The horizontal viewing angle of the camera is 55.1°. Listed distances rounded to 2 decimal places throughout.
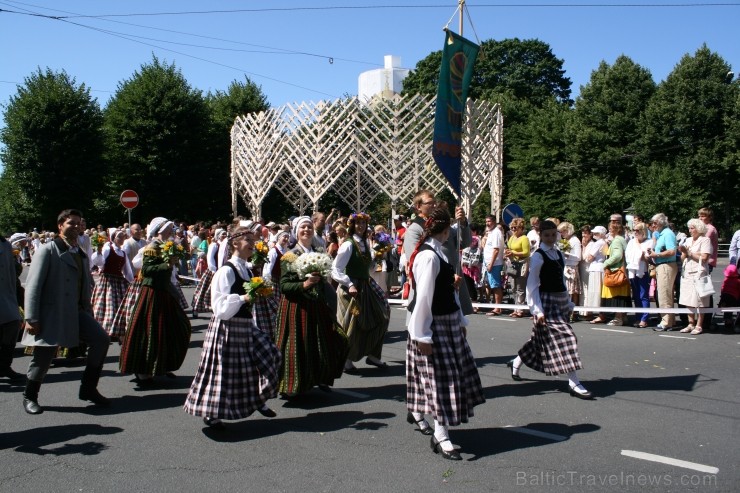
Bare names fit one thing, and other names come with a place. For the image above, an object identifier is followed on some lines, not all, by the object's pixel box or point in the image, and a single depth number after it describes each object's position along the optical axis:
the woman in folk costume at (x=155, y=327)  7.55
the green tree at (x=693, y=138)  34.56
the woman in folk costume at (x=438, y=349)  5.19
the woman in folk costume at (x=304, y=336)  6.71
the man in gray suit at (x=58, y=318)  6.50
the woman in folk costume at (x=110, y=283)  9.70
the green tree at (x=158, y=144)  35.84
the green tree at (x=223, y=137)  38.00
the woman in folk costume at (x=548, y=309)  6.96
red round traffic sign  22.27
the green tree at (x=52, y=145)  33.81
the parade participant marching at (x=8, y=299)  7.36
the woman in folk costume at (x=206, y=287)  12.57
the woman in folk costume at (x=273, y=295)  7.90
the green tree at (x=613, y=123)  38.03
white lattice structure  22.03
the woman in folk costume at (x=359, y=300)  8.18
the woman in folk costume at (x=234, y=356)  5.78
